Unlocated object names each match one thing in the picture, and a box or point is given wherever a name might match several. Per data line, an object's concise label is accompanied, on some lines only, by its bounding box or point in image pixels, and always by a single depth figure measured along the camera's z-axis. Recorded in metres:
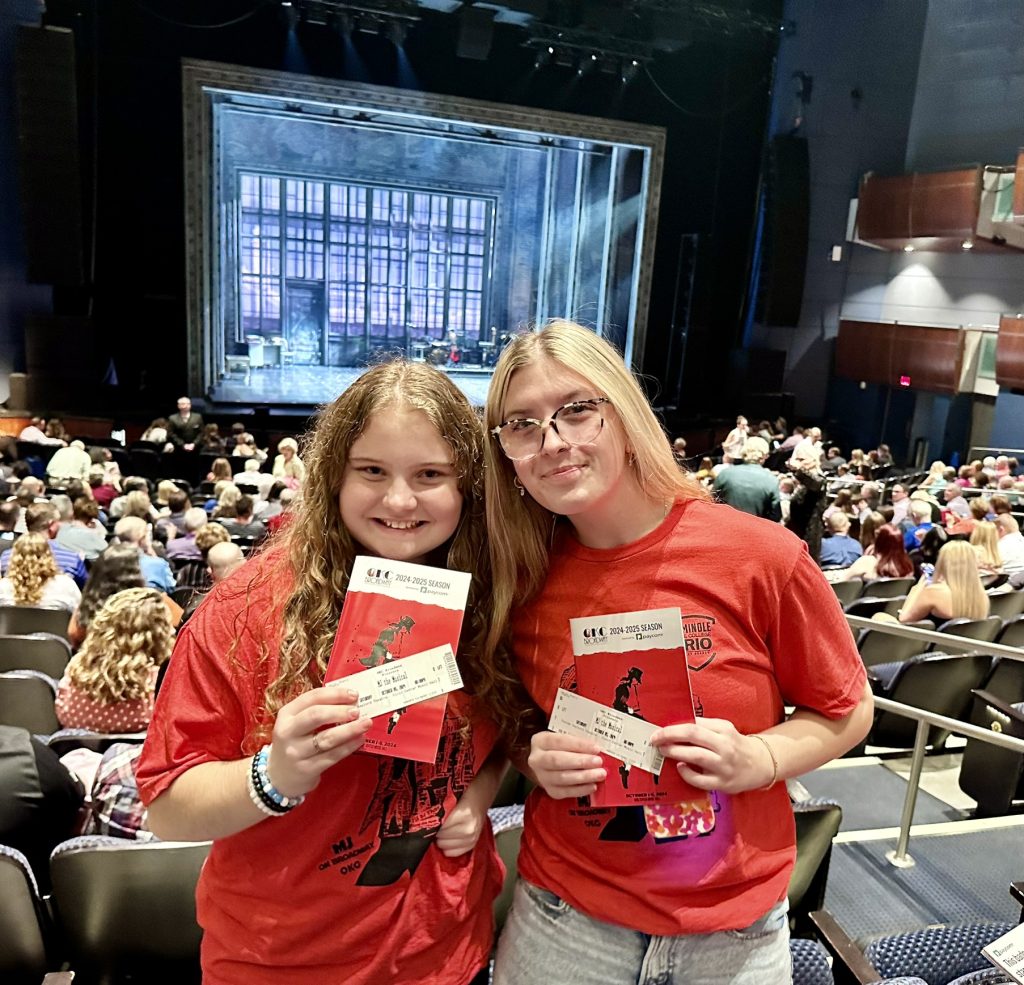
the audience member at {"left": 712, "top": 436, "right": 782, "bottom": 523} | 6.06
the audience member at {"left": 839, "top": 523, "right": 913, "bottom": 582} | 6.64
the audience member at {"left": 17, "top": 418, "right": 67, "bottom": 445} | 10.59
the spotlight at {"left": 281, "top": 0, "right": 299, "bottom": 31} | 12.08
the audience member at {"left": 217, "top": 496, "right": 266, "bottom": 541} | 7.10
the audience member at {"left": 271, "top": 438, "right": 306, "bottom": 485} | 9.57
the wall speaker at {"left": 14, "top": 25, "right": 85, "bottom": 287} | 11.05
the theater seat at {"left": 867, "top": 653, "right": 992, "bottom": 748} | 3.92
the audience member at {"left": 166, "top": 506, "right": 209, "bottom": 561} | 6.55
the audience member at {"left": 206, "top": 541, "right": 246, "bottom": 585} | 4.80
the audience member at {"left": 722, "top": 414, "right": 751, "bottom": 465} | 10.52
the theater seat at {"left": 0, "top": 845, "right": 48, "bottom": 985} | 1.82
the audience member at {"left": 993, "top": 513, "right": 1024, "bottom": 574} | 7.29
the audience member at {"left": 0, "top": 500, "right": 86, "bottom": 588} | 5.68
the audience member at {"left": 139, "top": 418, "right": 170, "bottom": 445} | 11.31
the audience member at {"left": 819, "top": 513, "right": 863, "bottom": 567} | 7.65
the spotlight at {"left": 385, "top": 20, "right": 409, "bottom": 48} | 12.49
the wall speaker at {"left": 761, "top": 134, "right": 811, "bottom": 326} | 15.73
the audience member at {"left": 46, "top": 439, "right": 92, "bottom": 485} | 9.41
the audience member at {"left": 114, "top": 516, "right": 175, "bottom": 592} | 5.33
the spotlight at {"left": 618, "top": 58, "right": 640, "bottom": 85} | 13.98
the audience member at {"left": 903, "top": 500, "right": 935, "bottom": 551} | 8.18
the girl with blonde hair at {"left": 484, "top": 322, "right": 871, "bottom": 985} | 1.36
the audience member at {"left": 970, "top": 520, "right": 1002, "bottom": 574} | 6.75
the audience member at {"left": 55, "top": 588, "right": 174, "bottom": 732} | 3.00
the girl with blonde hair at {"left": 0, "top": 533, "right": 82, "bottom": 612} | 4.91
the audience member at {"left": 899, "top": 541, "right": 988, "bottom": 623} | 4.85
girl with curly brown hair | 1.29
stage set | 13.38
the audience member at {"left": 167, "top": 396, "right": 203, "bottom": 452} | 11.73
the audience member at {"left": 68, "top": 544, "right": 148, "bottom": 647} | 4.15
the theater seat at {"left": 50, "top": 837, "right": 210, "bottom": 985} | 1.86
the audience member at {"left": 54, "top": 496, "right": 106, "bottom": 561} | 6.41
